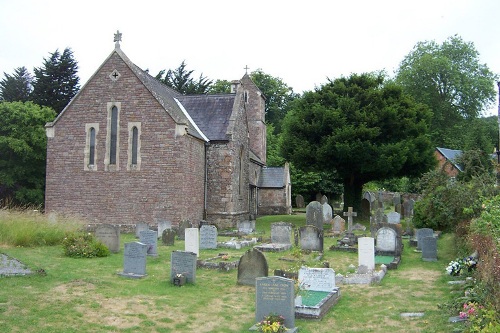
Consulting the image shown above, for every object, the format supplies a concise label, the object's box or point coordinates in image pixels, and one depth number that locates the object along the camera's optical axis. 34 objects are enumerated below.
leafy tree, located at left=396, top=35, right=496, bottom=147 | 52.50
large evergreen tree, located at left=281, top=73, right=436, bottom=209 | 26.80
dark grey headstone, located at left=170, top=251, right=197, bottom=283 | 11.27
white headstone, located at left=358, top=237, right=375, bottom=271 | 12.84
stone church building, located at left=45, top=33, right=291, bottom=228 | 22.73
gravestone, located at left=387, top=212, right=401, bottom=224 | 24.28
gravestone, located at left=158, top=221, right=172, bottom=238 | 20.69
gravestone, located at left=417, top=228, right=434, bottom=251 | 17.27
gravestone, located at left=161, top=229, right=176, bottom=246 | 18.34
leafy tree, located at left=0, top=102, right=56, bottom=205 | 31.61
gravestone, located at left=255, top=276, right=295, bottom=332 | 7.73
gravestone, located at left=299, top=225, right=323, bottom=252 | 16.44
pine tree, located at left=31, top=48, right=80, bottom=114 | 41.09
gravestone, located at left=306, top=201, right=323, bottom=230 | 21.11
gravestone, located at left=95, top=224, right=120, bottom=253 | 16.00
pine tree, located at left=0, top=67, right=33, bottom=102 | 42.47
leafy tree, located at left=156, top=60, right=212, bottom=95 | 56.56
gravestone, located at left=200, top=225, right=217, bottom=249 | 17.64
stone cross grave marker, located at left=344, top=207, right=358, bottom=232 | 22.15
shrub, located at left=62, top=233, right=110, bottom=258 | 14.78
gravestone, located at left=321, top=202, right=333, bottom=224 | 27.06
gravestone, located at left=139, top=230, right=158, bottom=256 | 15.54
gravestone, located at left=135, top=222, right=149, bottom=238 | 20.03
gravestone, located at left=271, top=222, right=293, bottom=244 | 18.34
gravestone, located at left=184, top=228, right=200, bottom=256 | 15.41
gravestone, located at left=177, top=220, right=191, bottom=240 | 20.28
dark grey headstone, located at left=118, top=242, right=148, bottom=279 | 12.06
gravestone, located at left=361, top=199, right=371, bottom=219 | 30.06
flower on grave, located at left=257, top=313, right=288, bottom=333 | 7.37
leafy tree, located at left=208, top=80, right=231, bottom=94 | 64.56
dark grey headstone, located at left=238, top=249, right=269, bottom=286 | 11.11
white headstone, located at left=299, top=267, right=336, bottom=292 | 9.96
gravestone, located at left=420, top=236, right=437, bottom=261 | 15.39
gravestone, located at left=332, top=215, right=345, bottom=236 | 22.52
